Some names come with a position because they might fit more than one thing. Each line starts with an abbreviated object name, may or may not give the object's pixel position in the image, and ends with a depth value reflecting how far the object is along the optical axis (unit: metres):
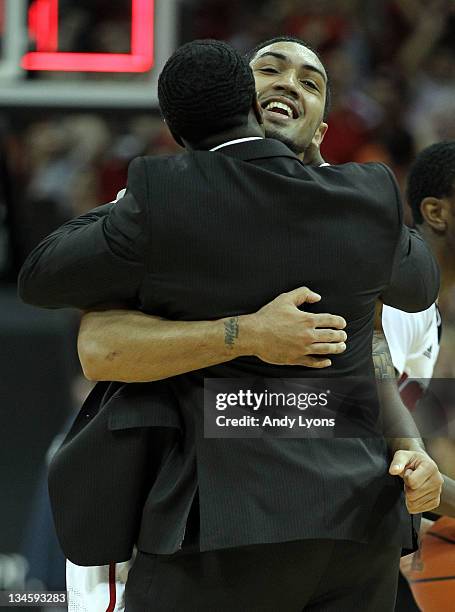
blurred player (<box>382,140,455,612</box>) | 9.90
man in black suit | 8.91
